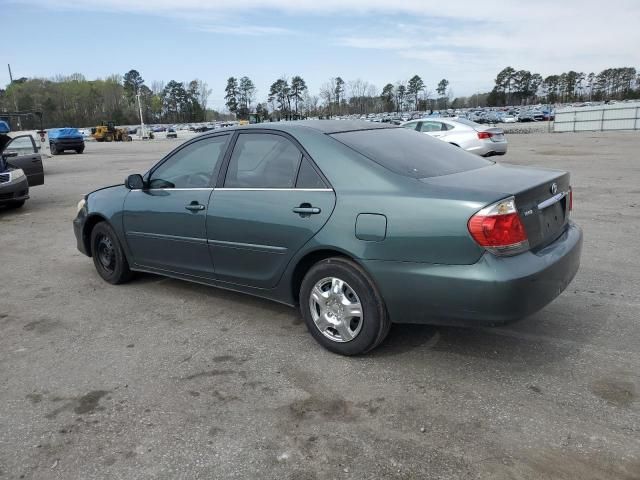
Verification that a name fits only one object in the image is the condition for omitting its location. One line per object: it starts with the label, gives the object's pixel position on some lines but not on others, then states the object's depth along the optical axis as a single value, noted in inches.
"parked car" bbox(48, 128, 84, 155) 1253.8
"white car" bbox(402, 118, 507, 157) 614.2
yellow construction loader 2226.9
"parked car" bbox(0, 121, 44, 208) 403.2
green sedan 123.6
